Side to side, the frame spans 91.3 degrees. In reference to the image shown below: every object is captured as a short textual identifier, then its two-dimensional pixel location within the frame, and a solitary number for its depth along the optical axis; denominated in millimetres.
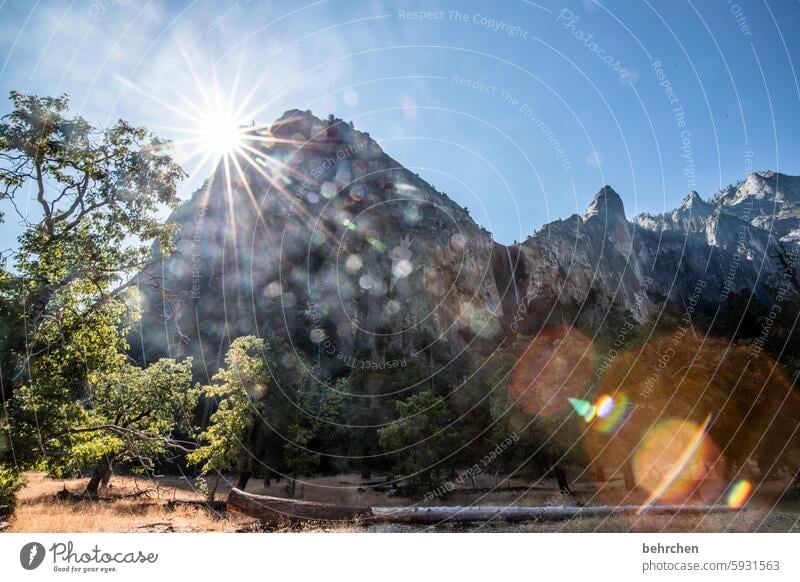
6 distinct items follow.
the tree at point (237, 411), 25875
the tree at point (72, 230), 11297
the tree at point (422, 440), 29578
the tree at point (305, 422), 32844
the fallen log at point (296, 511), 17328
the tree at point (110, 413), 11398
